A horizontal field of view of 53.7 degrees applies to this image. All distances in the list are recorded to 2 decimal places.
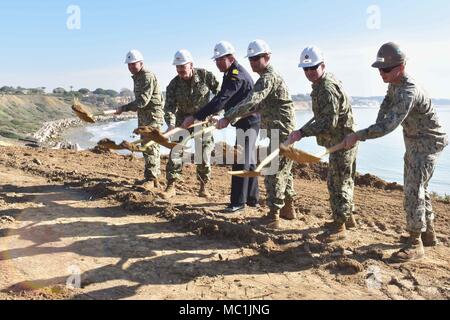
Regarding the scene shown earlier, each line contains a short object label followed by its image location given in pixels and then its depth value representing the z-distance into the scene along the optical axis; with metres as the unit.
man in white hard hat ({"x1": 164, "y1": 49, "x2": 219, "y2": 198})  6.27
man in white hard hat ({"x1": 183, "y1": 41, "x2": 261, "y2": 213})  5.55
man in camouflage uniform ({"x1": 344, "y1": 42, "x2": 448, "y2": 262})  3.96
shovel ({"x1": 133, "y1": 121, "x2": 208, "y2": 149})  5.43
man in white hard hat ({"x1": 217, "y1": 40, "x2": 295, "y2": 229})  4.98
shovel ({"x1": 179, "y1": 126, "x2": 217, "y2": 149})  5.52
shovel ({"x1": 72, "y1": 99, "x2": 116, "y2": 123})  6.74
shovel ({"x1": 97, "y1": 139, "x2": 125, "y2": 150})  5.59
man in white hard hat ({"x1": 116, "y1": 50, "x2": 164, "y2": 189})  6.71
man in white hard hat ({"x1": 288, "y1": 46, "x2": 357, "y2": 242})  4.48
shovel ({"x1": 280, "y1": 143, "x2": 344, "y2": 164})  4.14
